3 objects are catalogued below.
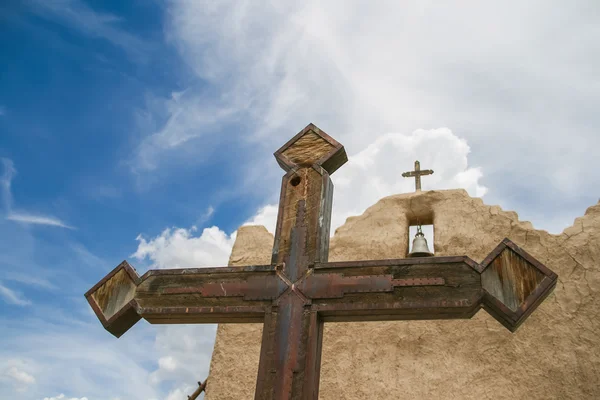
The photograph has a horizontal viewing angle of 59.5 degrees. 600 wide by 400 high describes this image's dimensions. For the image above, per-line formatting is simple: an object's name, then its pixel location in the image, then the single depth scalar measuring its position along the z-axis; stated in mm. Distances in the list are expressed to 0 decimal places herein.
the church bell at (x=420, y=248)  6293
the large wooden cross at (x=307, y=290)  2535
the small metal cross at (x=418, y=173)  7154
